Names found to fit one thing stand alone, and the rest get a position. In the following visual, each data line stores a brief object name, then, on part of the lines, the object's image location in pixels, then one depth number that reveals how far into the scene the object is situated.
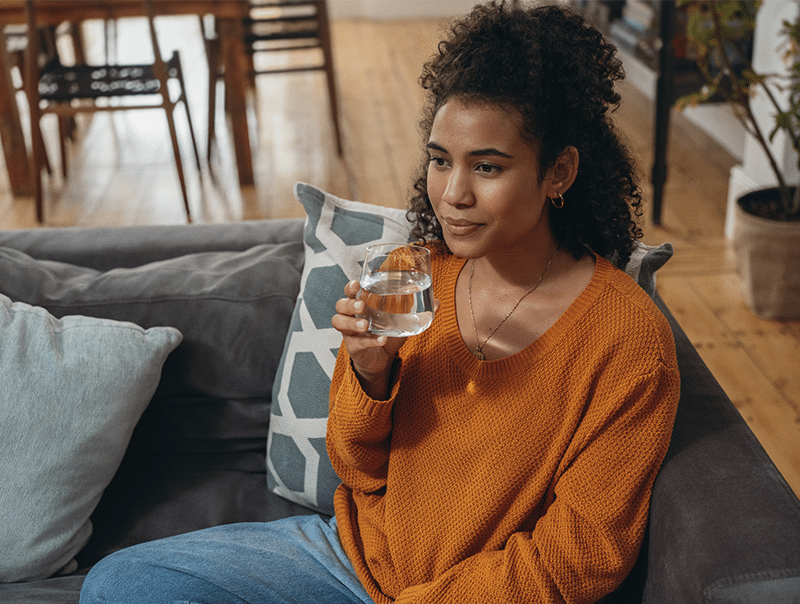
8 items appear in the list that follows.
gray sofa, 1.30
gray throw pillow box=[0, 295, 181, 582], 1.20
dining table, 3.09
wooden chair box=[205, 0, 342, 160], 3.54
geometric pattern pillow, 1.29
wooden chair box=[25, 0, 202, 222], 2.99
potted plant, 2.31
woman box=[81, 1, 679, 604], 0.96
